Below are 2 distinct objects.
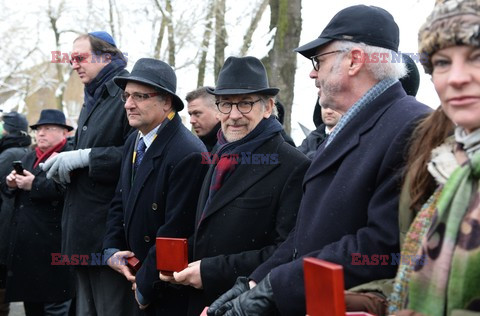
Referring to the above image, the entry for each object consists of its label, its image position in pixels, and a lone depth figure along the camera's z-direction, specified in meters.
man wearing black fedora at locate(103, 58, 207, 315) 4.17
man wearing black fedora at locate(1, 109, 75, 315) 6.07
